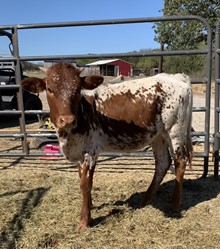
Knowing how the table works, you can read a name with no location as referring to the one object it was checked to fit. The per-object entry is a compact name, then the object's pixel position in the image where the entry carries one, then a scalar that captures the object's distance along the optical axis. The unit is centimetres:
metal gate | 310
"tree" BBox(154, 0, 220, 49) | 1444
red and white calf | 215
